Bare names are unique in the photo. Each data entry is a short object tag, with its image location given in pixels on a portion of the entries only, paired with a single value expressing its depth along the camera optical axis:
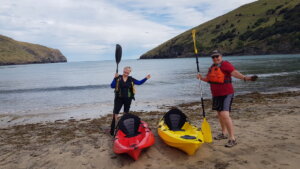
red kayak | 4.71
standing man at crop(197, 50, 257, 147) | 4.78
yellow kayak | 4.65
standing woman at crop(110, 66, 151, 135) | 6.17
